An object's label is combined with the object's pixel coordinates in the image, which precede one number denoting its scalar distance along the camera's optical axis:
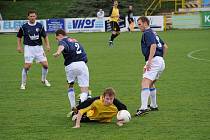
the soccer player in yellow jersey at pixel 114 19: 29.35
